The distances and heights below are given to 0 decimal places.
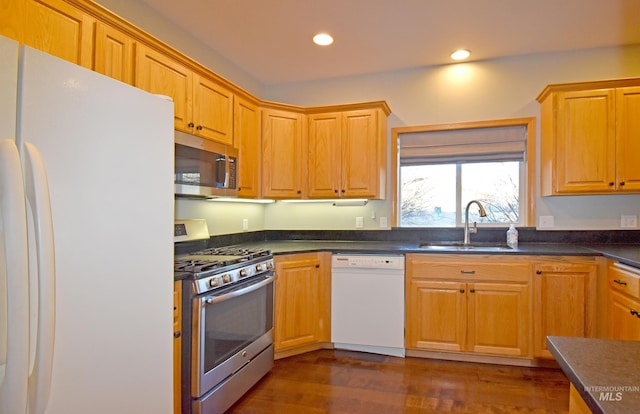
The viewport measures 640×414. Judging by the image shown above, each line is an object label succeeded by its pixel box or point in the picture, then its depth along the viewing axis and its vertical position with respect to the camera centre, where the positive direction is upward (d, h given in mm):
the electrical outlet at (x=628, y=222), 3086 -73
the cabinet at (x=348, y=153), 3318 +524
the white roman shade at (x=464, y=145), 3342 +619
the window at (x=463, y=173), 3350 +368
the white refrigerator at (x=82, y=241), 853 -97
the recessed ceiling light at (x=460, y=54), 3152 +1367
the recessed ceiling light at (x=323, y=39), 2876 +1359
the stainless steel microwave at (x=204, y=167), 2271 +277
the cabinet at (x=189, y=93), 2121 +755
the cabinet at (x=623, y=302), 2219 -572
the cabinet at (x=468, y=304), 2799 -719
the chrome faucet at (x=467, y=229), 3316 -162
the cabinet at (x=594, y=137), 2814 +589
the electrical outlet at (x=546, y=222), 3244 -85
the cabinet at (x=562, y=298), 2693 -633
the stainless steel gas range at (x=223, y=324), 1999 -700
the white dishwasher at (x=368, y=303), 3002 -766
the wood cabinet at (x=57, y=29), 1495 +771
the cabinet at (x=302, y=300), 2941 -747
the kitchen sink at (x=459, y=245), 3220 -304
